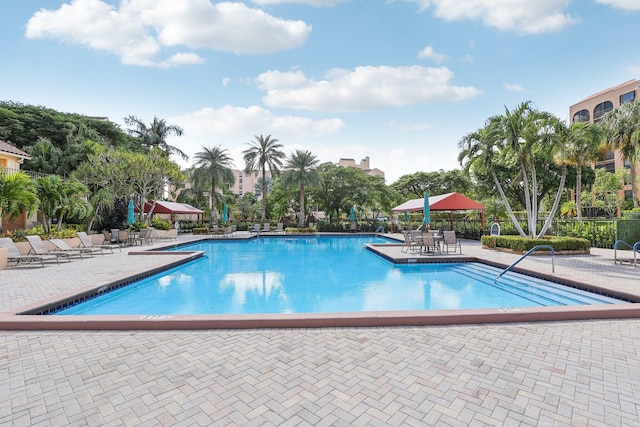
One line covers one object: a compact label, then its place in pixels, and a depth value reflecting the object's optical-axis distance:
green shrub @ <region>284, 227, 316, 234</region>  28.49
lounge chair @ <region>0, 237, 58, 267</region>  10.30
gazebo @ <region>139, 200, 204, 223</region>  24.81
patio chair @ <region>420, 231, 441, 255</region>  12.73
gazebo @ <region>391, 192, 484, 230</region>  18.20
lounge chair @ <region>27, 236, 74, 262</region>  11.28
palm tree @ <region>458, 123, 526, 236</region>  14.23
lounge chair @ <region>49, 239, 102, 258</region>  12.30
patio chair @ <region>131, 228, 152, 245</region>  19.14
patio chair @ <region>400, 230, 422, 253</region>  13.66
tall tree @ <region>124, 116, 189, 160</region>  35.88
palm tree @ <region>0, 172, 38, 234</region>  11.02
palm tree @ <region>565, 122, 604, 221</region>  12.90
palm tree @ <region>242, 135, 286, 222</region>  32.09
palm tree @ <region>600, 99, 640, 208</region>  15.98
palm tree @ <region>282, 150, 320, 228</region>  30.62
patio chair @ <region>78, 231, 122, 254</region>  14.33
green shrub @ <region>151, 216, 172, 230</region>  25.12
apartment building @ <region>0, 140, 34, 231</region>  18.30
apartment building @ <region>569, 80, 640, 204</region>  45.12
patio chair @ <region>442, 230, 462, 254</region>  13.54
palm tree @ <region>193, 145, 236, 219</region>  33.31
